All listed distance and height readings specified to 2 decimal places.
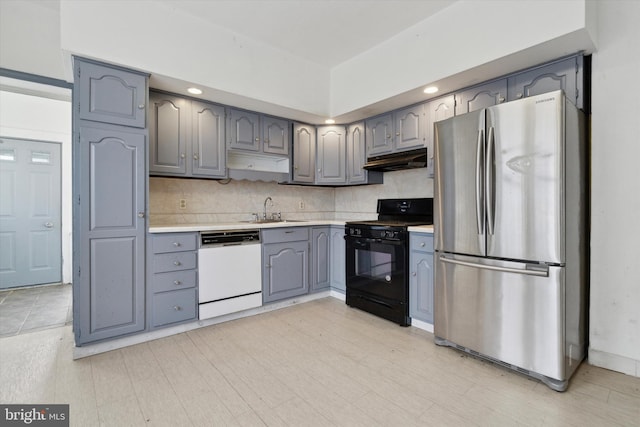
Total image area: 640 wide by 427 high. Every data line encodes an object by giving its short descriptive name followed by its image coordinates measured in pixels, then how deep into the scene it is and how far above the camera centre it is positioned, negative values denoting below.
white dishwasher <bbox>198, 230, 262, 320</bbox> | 2.82 -0.58
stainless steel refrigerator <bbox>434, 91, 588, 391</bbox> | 1.82 -0.14
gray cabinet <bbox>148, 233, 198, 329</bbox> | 2.55 -0.58
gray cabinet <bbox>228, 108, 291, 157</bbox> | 3.28 +0.90
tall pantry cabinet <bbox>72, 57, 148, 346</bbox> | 2.26 +0.09
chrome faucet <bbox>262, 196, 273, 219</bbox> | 3.86 +0.04
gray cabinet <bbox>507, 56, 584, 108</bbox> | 2.16 +1.00
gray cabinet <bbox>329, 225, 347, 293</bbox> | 3.62 -0.55
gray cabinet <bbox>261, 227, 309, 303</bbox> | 3.23 -0.56
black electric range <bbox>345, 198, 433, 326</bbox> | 2.89 -0.49
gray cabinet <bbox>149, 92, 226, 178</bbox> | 2.80 +0.73
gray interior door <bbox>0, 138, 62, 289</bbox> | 4.02 -0.02
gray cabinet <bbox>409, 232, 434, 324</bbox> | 2.72 -0.58
